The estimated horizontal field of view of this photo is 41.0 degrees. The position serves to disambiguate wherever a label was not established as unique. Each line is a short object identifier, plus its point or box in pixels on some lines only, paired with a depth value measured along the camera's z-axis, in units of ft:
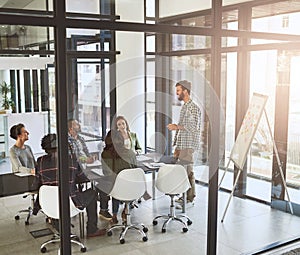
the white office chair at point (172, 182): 15.44
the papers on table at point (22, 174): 16.37
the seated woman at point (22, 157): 16.53
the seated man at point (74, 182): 12.82
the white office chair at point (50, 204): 12.54
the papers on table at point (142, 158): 17.52
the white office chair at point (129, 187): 14.32
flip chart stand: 16.61
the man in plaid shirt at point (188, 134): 18.29
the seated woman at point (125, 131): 16.86
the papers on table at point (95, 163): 16.16
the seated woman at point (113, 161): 14.80
